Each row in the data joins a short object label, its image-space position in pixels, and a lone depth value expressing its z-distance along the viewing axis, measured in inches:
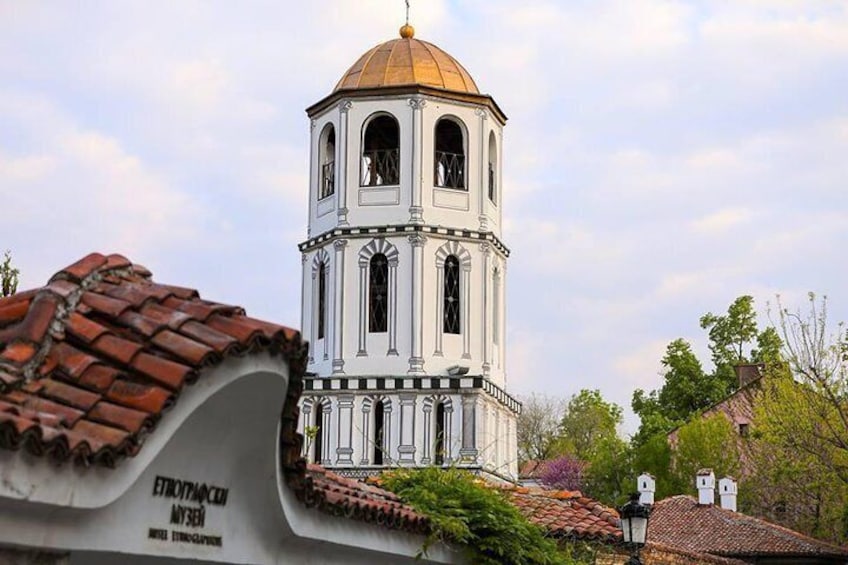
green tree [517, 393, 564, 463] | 3442.4
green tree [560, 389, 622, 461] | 3292.3
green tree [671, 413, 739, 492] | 2314.2
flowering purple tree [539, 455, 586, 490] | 2733.8
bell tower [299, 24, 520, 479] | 2272.4
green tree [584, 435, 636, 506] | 2529.5
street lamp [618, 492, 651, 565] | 666.2
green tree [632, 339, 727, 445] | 2751.0
